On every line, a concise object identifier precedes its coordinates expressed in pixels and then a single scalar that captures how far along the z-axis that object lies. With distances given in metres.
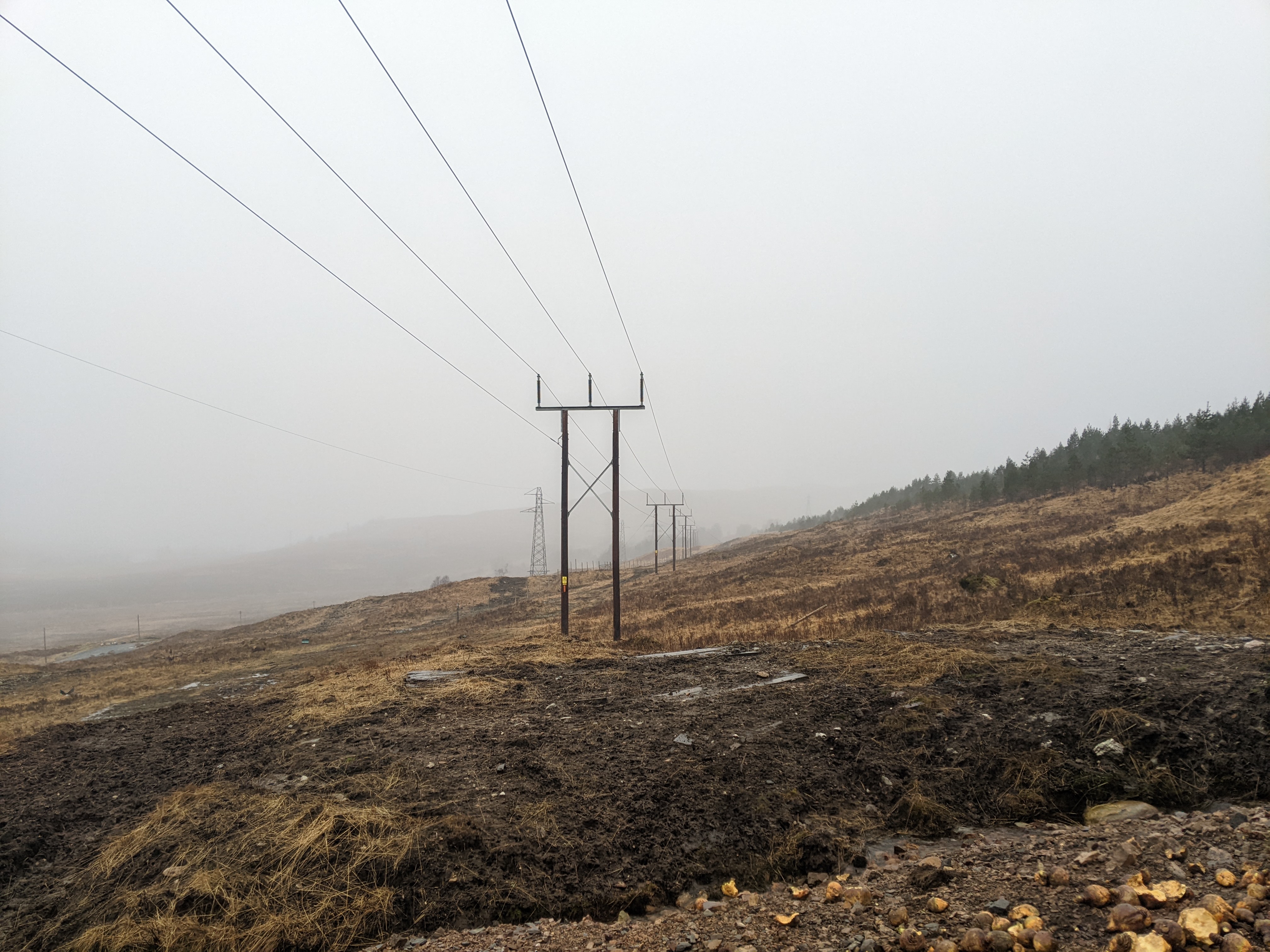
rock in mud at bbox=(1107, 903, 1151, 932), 3.54
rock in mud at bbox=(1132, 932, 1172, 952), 3.24
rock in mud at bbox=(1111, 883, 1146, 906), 3.81
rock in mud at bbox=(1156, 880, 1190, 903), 3.75
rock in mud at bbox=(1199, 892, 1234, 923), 3.43
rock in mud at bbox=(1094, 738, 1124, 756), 6.41
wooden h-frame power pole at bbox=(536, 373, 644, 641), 19.70
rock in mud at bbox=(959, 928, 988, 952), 3.65
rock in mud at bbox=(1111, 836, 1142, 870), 4.37
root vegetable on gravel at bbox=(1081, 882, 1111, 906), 3.88
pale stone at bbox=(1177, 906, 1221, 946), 3.26
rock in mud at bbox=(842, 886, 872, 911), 4.51
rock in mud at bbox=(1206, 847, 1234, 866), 4.25
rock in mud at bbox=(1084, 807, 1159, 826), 5.55
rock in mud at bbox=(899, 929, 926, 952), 3.84
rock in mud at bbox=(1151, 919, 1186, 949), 3.27
